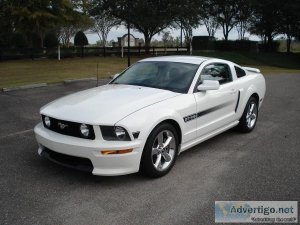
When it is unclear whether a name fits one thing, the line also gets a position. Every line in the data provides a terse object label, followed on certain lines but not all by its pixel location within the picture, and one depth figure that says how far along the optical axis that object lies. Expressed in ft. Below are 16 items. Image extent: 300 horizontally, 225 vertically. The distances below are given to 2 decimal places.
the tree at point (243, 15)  151.42
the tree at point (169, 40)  213.87
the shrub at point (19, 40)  107.14
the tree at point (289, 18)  134.72
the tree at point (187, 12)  113.60
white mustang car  14.08
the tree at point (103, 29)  177.60
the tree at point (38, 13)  80.18
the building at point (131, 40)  142.80
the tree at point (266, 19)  144.05
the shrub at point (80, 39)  139.02
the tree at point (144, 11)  111.24
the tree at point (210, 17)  156.38
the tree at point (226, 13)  154.71
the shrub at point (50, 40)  121.70
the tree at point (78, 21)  89.35
